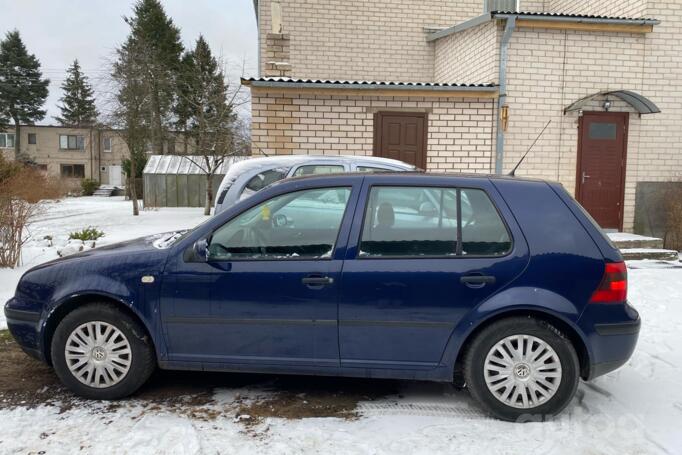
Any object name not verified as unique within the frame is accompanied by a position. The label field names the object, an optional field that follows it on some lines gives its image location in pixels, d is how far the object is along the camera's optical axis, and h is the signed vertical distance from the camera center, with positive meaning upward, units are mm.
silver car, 7168 +187
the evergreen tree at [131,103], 22172 +3177
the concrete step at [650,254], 9625 -1183
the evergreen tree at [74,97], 54844 +8419
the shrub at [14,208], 8125 -451
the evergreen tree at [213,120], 22109 +2532
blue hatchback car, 3492 -733
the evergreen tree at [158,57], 26859 +7239
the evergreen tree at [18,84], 51531 +9008
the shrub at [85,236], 10039 -1033
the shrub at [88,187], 38219 -504
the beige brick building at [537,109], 10000 +1406
